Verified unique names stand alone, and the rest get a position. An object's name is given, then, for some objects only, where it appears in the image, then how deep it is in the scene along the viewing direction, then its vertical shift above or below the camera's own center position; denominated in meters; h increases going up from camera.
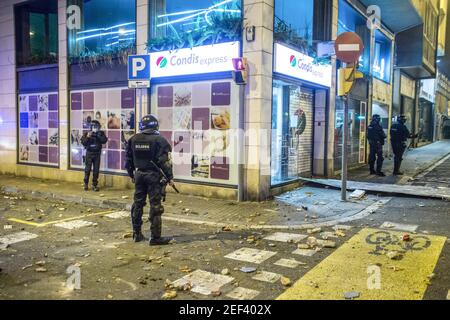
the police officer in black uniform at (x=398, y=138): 13.30 -0.02
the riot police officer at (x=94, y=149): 11.46 -0.40
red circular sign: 8.83 +2.00
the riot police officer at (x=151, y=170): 6.38 -0.55
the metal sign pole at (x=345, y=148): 9.12 -0.25
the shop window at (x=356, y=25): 14.14 +4.36
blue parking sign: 10.07 +1.73
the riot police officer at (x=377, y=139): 13.41 -0.06
